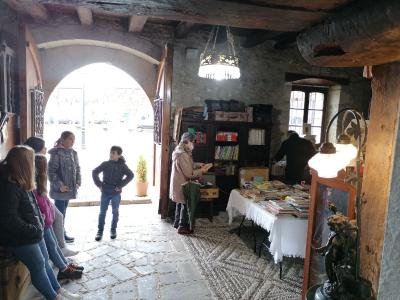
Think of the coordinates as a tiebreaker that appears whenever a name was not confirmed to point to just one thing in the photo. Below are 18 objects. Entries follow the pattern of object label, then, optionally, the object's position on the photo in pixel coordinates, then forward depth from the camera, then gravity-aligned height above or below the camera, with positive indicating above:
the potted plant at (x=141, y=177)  6.79 -1.34
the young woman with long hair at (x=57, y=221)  3.57 -1.30
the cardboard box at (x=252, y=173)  5.55 -0.95
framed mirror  2.37 -0.78
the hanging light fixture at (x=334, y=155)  1.74 -0.18
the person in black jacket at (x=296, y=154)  5.57 -0.59
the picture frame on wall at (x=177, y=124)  5.53 -0.13
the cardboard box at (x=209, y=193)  5.30 -1.27
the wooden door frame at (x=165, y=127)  5.32 -0.19
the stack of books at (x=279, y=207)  3.62 -1.03
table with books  3.54 -1.14
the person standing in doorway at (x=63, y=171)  4.12 -0.79
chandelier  4.21 +0.72
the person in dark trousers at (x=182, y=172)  4.84 -0.86
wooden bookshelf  5.84 -0.58
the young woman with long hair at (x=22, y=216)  2.44 -0.84
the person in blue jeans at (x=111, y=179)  4.45 -0.93
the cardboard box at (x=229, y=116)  5.74 +0.05
